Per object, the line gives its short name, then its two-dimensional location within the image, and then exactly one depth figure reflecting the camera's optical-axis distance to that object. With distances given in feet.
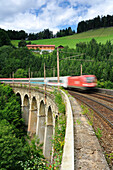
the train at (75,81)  78.38
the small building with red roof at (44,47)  395.96
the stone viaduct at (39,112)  71.32
